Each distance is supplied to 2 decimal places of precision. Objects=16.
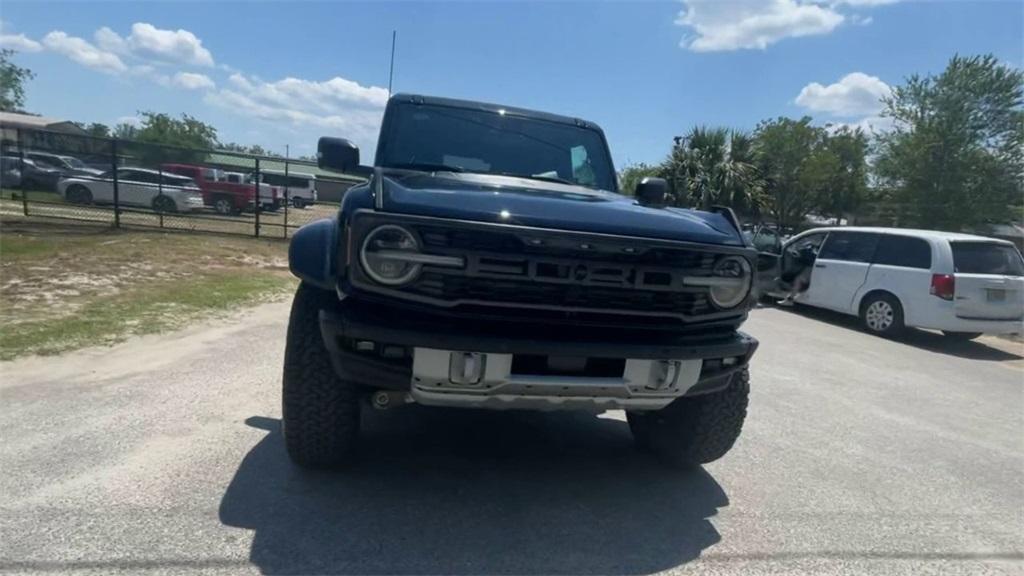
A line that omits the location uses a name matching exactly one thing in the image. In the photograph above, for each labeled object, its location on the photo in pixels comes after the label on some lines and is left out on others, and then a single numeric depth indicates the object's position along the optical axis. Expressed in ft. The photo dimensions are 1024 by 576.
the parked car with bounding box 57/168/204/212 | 50.75
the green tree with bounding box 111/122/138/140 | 177.02
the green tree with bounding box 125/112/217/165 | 178.81
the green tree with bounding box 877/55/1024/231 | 90.99
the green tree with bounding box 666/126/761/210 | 76.28
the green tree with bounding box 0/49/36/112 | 184.34
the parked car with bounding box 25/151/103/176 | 52.31
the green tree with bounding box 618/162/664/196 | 111.97
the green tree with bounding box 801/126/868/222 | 123.24
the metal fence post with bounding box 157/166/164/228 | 51.50
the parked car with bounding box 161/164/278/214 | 66.90
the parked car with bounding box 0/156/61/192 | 52.47
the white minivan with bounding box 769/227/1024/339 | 28.68
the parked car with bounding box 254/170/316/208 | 109.46
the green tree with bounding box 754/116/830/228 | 125.39
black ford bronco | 8.55
